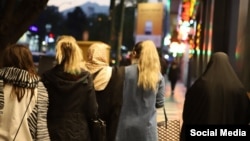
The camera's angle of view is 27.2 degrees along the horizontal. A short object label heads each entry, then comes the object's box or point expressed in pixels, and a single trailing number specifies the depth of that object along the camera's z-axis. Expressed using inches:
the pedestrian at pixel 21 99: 181.5
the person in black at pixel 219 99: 211.8
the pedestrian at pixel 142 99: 228.2
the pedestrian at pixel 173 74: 964.6
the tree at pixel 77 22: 2243.5
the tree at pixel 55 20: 2315.9
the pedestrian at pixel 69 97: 216.2
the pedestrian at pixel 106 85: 232.4
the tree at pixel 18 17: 369.7
